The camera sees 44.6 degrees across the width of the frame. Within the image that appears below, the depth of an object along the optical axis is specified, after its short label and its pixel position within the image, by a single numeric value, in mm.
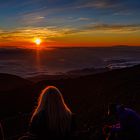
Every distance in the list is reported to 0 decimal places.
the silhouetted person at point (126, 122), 2624
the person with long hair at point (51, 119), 2250
